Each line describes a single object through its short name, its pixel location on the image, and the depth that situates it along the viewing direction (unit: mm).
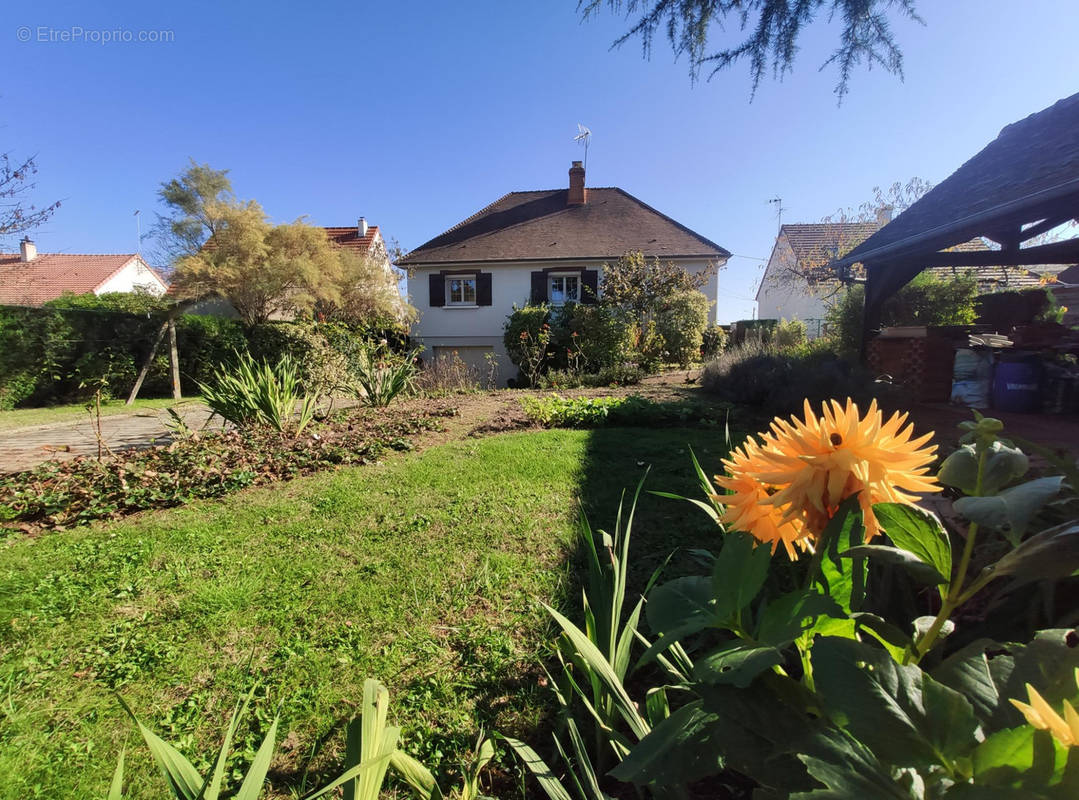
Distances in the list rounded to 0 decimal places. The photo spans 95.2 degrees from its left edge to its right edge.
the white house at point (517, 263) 15500
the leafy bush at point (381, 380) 6453
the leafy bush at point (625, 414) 5730
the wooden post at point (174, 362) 10953
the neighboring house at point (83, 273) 24081
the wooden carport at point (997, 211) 4445
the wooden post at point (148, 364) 10155
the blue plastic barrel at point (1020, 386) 5555
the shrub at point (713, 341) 14328
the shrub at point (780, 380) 5109
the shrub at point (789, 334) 13375
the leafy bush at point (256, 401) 4875
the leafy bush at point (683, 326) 12953
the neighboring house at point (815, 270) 14234
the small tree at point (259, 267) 12742
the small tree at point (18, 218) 8680
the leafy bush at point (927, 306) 8953
